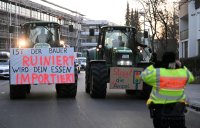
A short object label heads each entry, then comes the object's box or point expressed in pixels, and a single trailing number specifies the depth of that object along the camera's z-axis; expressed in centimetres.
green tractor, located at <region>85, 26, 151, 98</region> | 1731
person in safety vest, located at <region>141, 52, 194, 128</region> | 699
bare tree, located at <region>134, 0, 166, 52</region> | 4735
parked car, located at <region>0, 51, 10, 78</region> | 3584
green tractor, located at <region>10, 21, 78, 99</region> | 2008
